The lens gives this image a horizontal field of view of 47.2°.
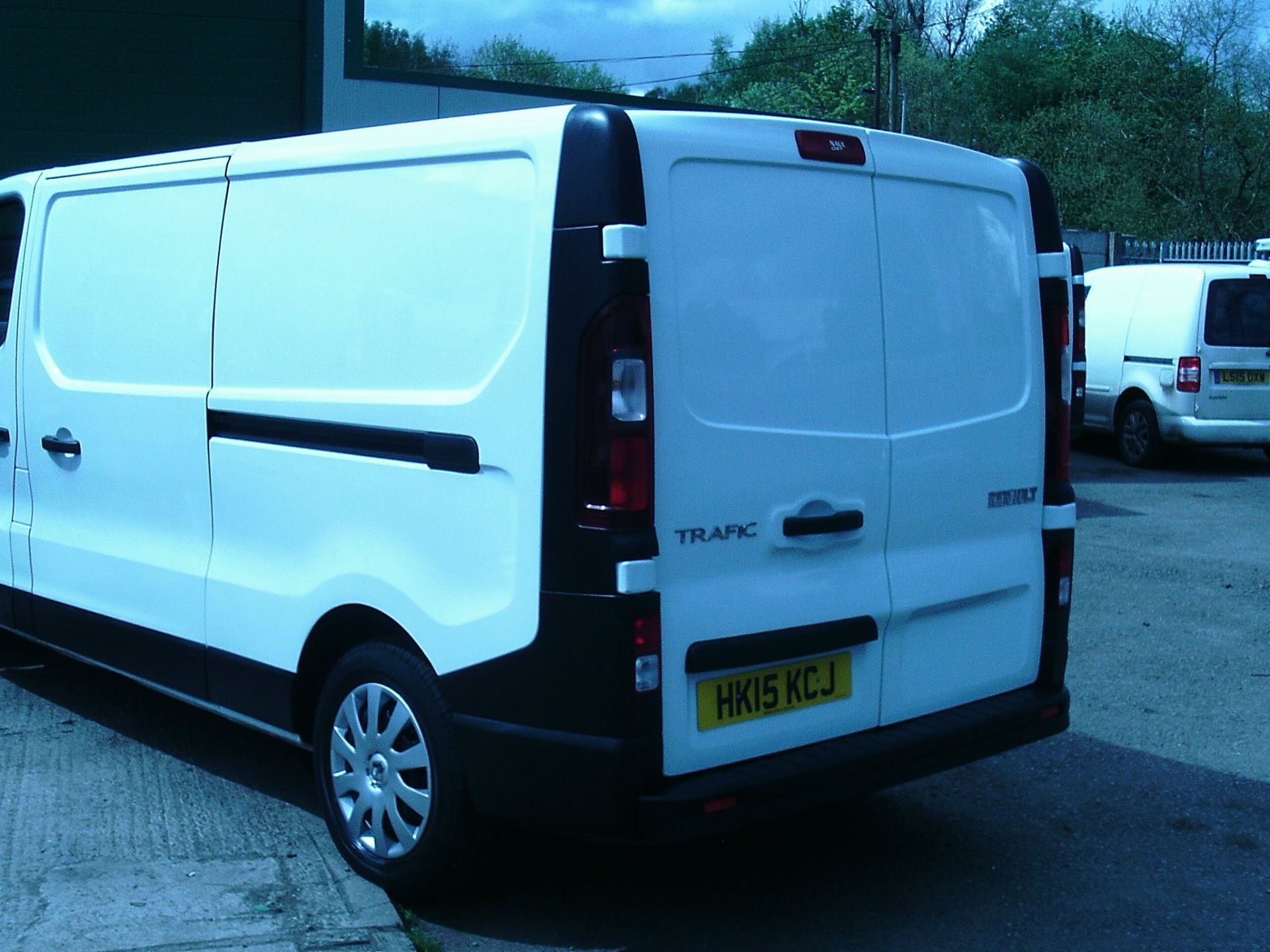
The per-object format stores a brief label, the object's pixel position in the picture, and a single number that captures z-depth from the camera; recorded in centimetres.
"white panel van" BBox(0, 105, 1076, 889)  346
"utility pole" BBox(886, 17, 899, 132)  4465
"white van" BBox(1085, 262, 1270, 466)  1387
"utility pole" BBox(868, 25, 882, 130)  4616
